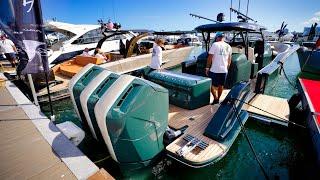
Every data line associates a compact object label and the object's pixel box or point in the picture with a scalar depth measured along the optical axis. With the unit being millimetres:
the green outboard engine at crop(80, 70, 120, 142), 3197
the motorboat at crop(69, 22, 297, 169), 2730
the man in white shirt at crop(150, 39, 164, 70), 5809
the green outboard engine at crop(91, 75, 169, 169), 2648
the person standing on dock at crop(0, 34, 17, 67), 10915
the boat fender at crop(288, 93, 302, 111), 5645
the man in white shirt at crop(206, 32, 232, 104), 4520
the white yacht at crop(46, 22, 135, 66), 12711
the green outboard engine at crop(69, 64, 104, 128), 3802
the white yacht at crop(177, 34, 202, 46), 32375
